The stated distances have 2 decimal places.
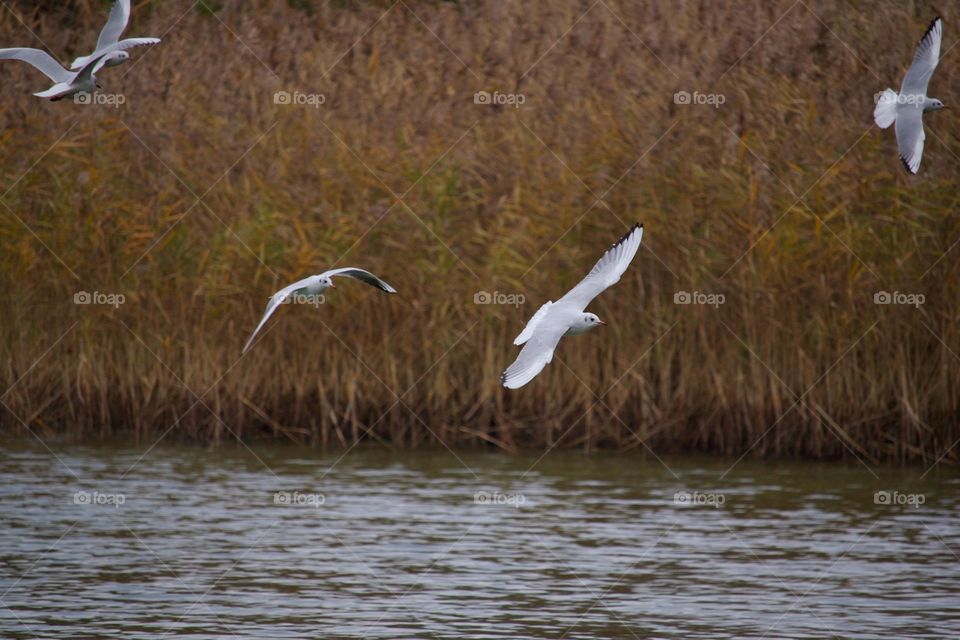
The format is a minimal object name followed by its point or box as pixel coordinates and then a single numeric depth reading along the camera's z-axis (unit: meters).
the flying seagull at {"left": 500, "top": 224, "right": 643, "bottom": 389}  16.89
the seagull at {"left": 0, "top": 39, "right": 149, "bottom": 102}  19.73
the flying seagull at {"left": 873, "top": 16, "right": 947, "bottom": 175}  21.41
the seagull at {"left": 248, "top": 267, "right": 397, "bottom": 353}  17.00
